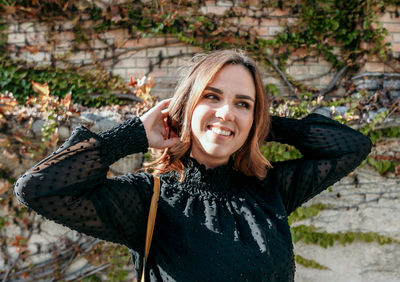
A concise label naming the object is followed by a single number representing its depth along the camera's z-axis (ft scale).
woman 4.33
